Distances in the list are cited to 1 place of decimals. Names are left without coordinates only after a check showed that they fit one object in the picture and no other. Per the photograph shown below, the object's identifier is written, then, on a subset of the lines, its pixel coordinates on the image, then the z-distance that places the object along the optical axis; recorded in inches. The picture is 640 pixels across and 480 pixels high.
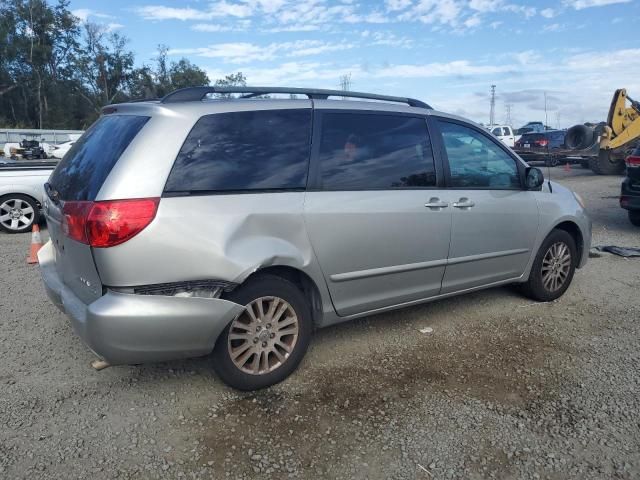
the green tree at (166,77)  2608.3
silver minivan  108.4
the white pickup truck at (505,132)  1082.6
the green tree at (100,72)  2463.1
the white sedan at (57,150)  1067.9
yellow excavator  661.3
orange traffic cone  243.3
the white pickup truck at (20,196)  311.0
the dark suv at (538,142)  832.9
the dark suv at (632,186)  317.6
